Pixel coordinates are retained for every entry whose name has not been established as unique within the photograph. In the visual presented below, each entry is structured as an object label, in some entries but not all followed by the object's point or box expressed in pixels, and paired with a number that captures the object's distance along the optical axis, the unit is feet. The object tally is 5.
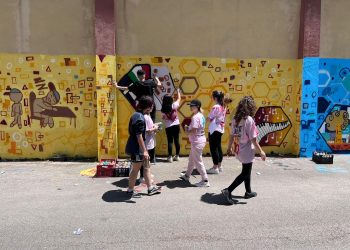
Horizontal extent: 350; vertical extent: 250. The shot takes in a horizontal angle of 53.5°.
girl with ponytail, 22.72
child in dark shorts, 17.72
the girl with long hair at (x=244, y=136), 18.02
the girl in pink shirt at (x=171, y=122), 26.20
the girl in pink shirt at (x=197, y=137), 20.54
